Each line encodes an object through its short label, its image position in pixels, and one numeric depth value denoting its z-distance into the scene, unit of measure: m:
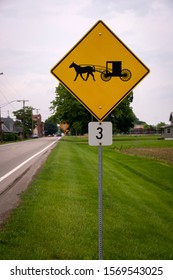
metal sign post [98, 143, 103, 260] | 4.34
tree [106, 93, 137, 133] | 59.10
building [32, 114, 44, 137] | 162.02
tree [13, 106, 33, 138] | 102.00
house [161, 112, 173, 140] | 71.88
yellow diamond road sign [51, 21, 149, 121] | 4.67
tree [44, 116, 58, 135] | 59.78
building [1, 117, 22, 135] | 108.15
